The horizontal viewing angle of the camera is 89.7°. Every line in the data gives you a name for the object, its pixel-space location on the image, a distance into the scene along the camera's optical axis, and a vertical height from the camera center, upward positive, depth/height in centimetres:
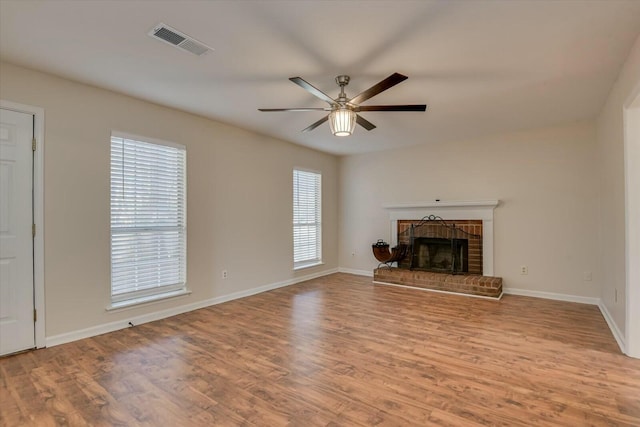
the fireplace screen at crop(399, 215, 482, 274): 544 -56
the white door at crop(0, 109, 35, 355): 280 -16
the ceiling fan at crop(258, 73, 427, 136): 260 +91
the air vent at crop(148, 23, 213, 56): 227 +130
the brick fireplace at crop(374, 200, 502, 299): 504 -61
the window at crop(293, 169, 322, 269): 602 -10
